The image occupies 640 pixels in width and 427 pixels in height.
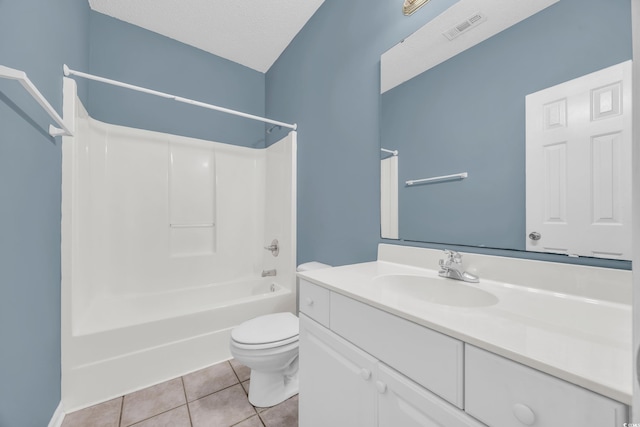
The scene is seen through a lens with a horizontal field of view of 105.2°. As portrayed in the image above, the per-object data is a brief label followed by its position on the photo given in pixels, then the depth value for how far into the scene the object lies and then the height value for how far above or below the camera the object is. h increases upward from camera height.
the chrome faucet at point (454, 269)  0.94 -0.22
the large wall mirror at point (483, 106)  0.73 +0.43
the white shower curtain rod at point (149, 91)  1.36 +0.80
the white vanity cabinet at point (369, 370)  0.57 -0.46
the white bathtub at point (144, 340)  1.39 -0.81
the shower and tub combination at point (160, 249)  1.43 -0.31
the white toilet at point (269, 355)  1.27 -0.74
